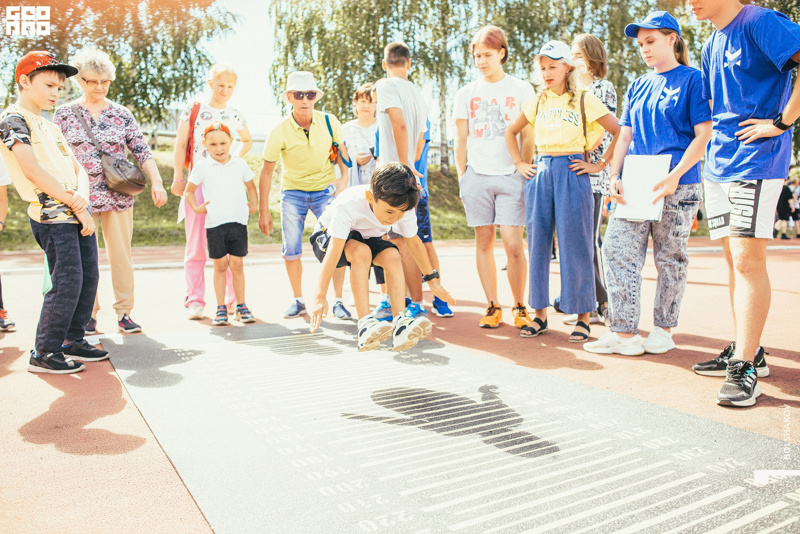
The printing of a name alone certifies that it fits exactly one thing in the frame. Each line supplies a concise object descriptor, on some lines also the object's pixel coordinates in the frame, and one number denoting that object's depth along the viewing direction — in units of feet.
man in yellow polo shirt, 19.97
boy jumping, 12.68
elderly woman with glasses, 16.93
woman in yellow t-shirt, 16.06
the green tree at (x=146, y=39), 74.59
